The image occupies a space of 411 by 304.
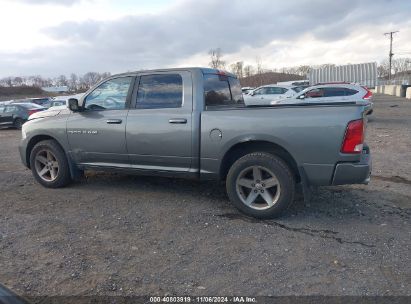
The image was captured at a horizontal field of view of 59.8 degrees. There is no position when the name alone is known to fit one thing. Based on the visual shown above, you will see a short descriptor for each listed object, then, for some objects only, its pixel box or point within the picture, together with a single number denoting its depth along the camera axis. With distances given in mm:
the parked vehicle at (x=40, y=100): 29872
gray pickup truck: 4039
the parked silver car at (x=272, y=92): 18375
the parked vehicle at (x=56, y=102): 22719
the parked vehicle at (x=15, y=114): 17844
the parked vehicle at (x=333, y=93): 14008
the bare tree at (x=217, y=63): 58378
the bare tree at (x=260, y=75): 70569
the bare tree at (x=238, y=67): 81556
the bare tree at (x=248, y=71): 80750
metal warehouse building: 41594
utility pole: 72562
